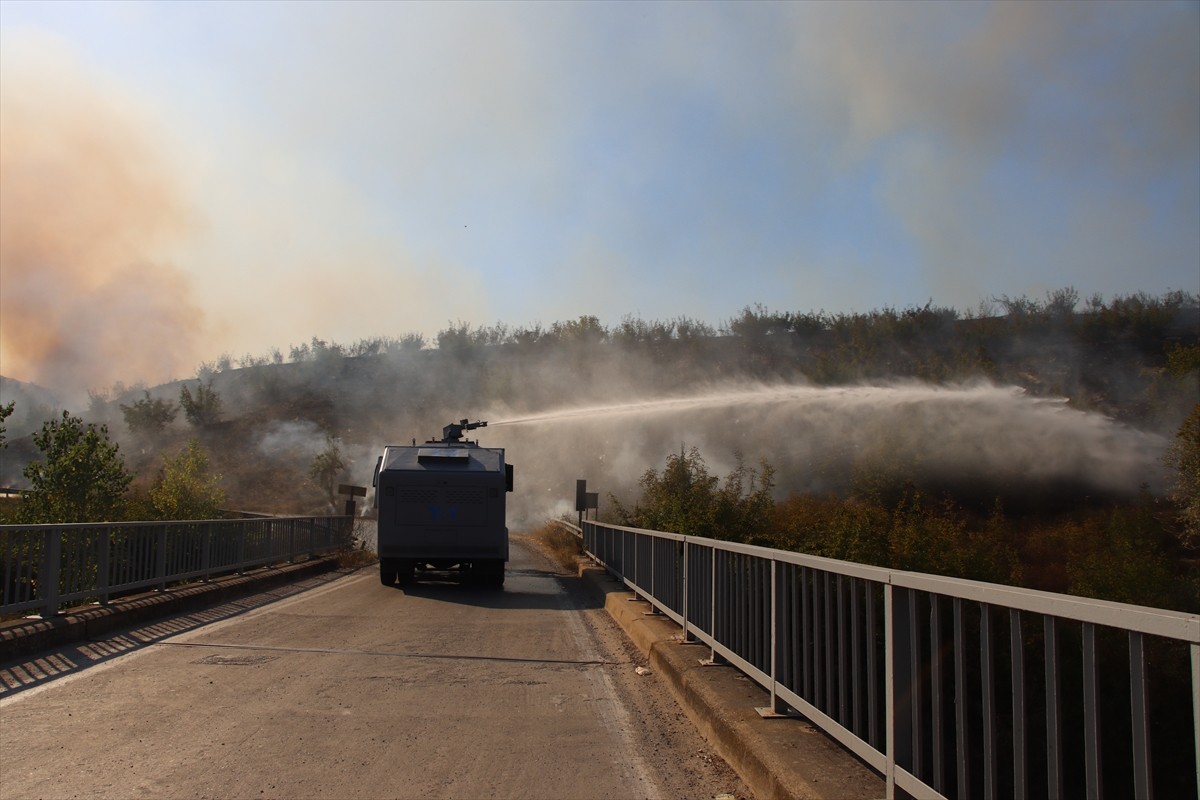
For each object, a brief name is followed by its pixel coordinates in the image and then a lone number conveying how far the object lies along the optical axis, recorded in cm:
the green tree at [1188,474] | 3291
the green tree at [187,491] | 2480
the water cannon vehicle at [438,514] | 1762
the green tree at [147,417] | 7156
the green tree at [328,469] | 5431
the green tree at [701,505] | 1680
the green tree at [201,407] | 7512
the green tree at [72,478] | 1819
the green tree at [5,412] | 1443
